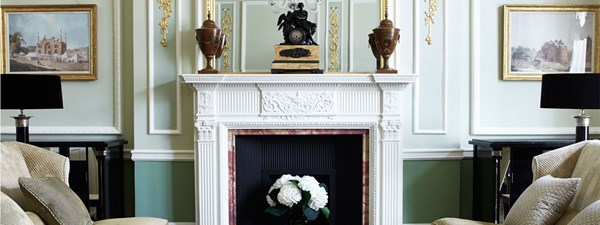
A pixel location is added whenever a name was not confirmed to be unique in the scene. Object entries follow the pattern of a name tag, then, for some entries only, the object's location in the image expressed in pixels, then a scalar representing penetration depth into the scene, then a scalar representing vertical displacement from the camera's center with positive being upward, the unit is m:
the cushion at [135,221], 2.78 -0.64
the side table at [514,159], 3.55 -0.39
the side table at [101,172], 3.63 -0.50
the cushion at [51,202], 2.50 -0.48
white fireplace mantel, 3.74 -0.13
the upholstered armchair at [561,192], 2.49 -0.43
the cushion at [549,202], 2.49 -0.47
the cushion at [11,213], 2.10 -0.45
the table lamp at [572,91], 3.04 +0.06
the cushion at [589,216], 2.02 -0.44
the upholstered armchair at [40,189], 2.50 -0.42
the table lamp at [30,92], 3.20 +0.05
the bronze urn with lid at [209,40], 3.68 +0.42
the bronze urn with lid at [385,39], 3.66 +0.43
